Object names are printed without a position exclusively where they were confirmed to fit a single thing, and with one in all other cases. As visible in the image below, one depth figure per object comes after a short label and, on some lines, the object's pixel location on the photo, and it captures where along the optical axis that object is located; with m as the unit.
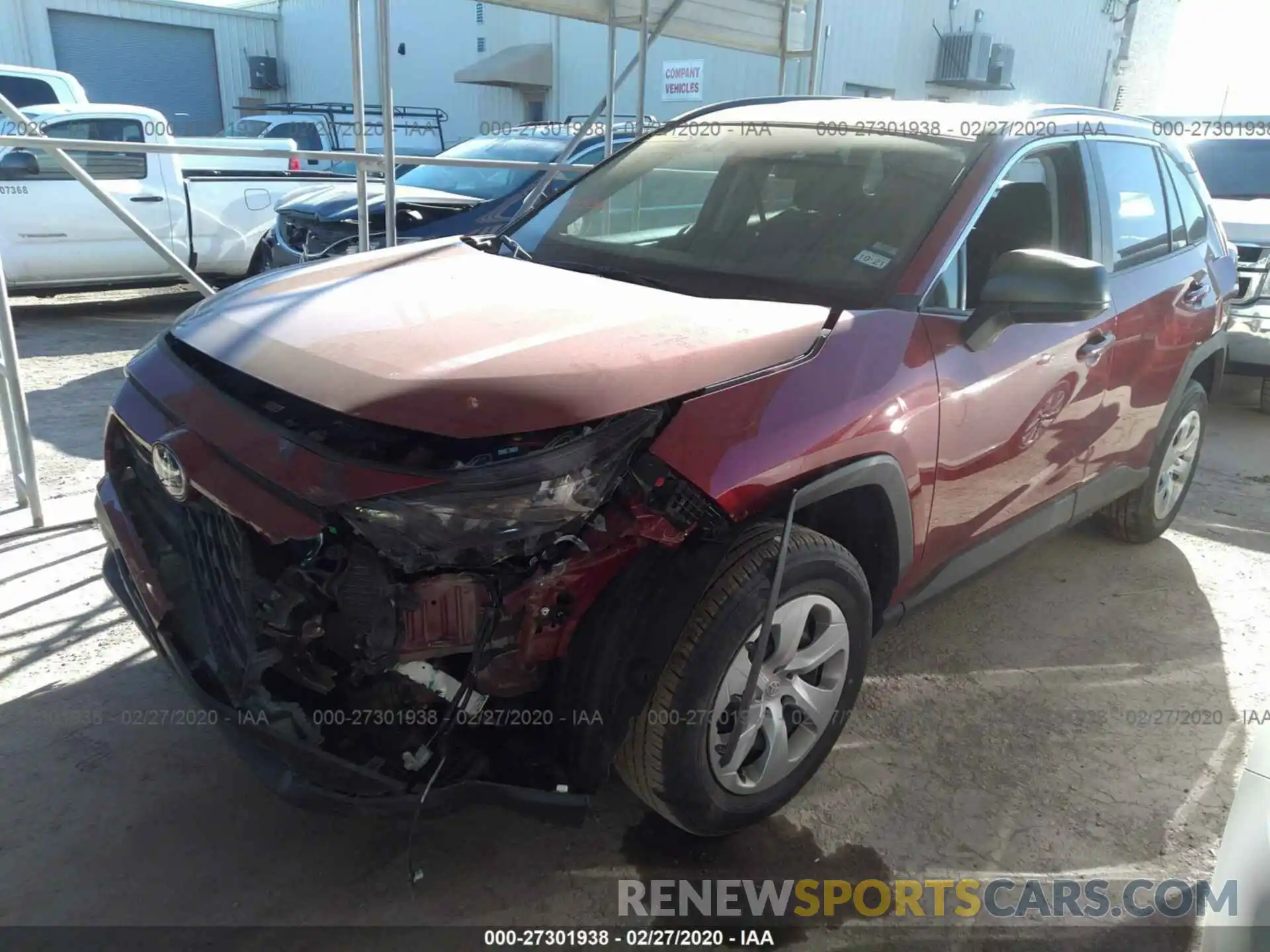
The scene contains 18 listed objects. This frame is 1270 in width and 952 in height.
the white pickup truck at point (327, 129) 13.64
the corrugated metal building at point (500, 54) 18.34
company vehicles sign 12.12
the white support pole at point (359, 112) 4.66
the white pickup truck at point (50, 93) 9.59
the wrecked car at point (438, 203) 6.76
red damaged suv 1.90
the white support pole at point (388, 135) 4.57
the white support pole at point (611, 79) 6.36
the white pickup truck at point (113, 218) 7.67
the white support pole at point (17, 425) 3.87
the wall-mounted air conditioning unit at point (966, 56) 20.17
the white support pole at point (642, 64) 6.14
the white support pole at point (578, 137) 6.24
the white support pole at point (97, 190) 3.94
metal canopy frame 3.96
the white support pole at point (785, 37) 7.37
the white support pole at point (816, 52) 6.66
